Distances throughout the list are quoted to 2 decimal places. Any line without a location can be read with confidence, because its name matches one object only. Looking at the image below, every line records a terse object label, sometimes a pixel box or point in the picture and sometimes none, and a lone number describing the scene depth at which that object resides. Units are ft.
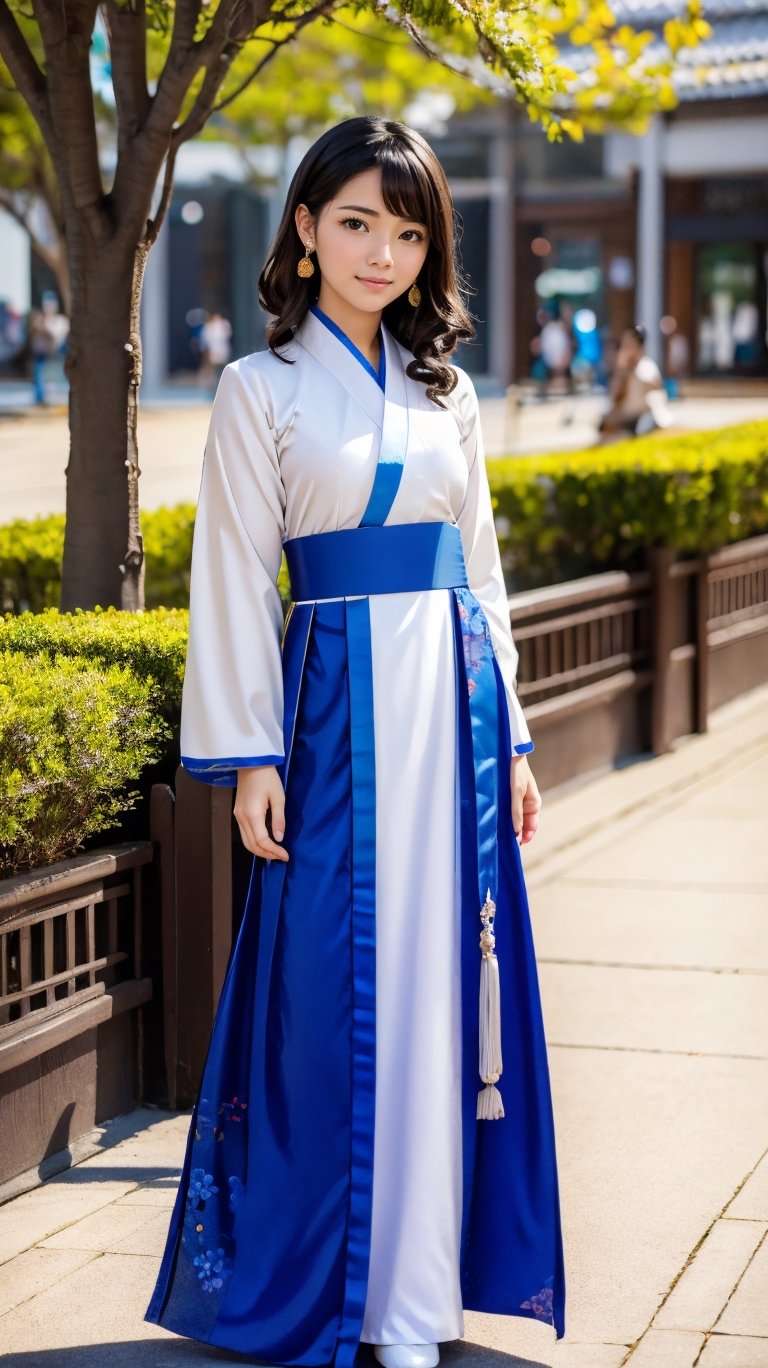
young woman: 9.87
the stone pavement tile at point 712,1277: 10.65
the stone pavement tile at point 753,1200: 12.13
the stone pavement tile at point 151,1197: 12.42
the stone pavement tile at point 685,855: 21.03
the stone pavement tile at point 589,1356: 10.14
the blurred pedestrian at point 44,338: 103.71
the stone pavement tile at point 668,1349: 10.09
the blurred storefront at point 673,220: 107.04
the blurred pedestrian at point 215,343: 116.37
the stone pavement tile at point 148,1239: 11.69
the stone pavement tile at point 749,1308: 10.46
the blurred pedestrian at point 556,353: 119.55
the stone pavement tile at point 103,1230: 11.75
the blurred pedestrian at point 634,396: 40.83
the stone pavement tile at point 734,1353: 10.02
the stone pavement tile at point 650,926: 18.21
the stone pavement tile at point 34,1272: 11.00
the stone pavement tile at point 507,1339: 10.29
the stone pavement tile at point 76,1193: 12.26
